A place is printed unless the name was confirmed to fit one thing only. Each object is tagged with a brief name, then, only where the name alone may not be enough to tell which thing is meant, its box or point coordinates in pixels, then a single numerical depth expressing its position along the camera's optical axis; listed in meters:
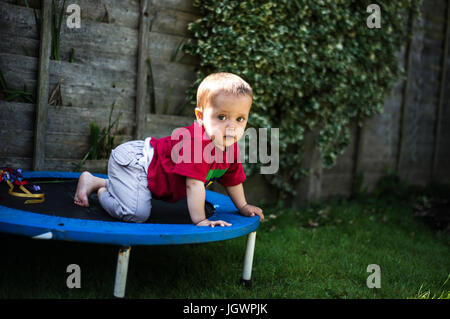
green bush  2.86
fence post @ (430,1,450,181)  4.75
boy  1.54
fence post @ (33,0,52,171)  2.43
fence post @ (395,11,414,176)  4.18
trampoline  1.30
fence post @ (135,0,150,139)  2.75
